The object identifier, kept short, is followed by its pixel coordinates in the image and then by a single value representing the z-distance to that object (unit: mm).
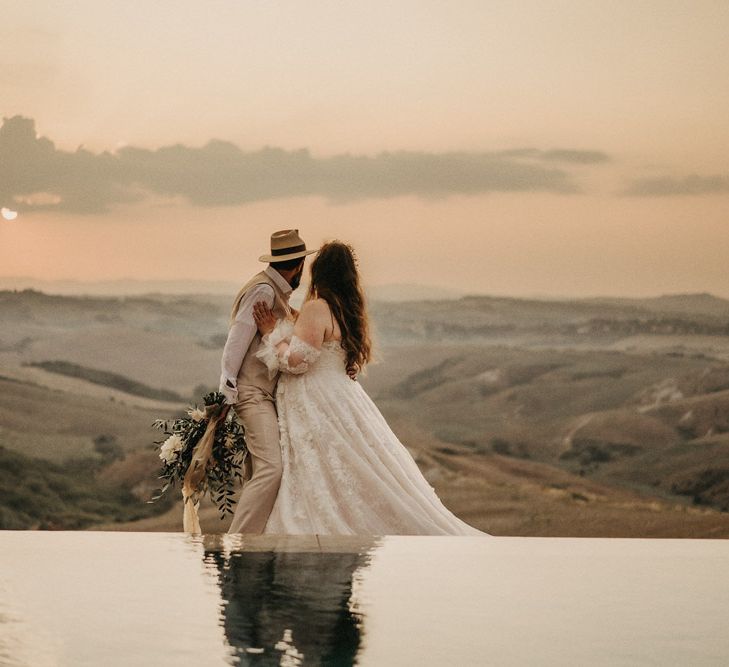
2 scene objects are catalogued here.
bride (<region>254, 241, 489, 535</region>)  5434
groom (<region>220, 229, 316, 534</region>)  5453
